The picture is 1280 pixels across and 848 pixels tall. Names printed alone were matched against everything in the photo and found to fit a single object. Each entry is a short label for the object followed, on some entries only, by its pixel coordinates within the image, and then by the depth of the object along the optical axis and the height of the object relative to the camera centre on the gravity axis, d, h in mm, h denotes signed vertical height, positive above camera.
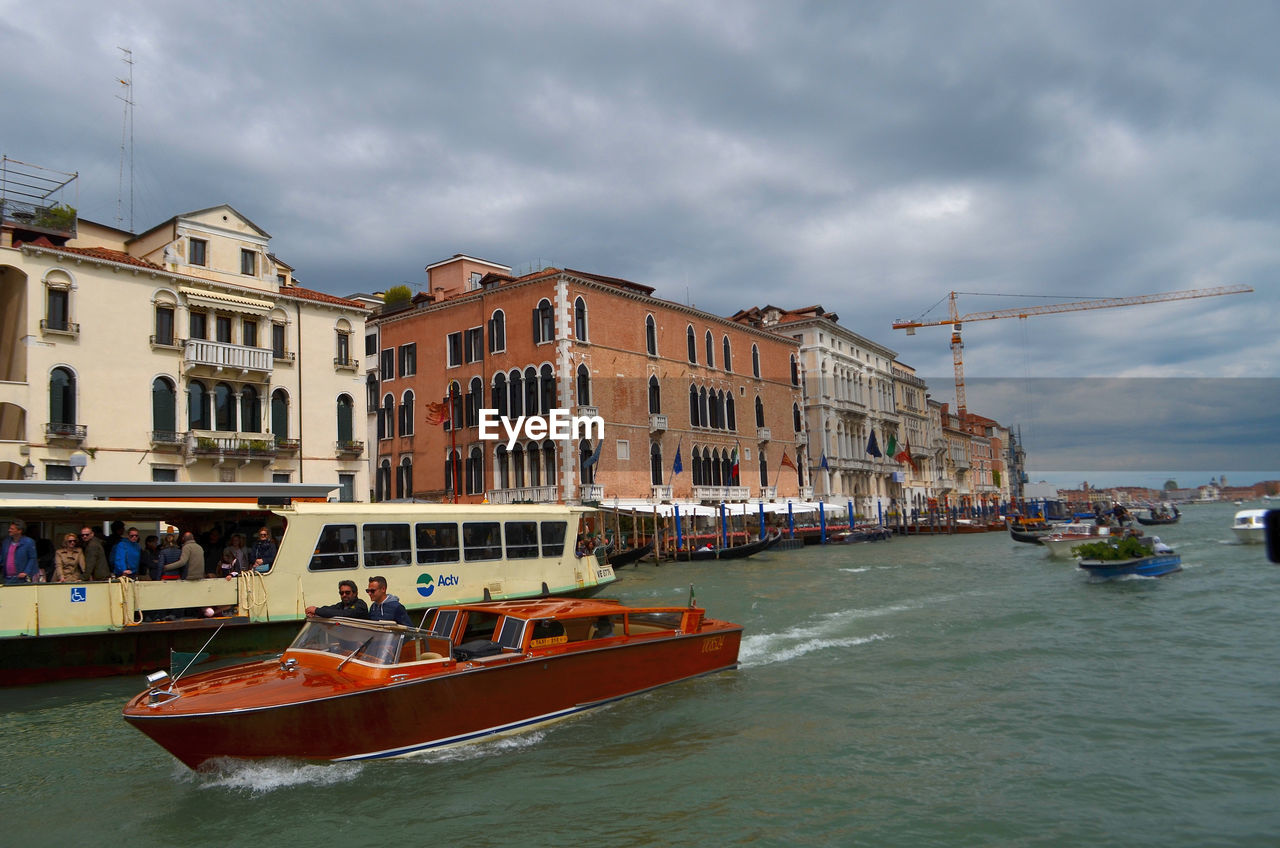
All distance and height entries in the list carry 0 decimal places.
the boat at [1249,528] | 32878 -1803
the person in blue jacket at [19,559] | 10961 -246
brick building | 34125 +5072
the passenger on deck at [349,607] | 8891 -829
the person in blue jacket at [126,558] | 11672 -318
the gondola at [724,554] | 34688 -1877
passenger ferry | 11031 -710
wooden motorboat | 7117 -1411
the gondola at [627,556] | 28297 -1495
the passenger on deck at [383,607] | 9000 -851
